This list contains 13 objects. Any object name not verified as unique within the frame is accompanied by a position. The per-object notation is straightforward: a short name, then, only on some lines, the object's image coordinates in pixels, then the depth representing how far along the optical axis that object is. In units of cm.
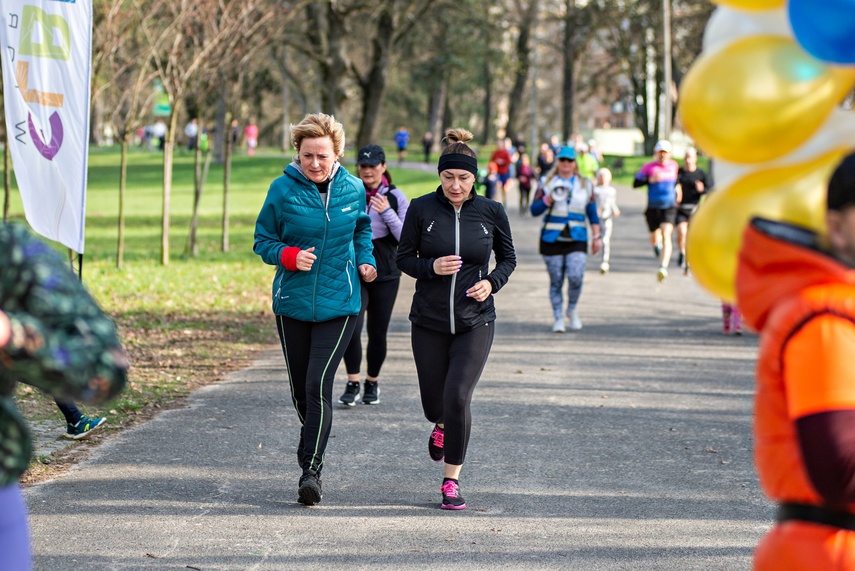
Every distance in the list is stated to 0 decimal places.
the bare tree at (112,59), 3453
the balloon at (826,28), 527
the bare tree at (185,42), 3559
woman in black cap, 1831
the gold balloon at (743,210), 535
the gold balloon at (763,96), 543
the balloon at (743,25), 564
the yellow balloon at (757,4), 566
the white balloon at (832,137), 556
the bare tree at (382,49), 6731
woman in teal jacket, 1324
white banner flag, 1659
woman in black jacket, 1318
